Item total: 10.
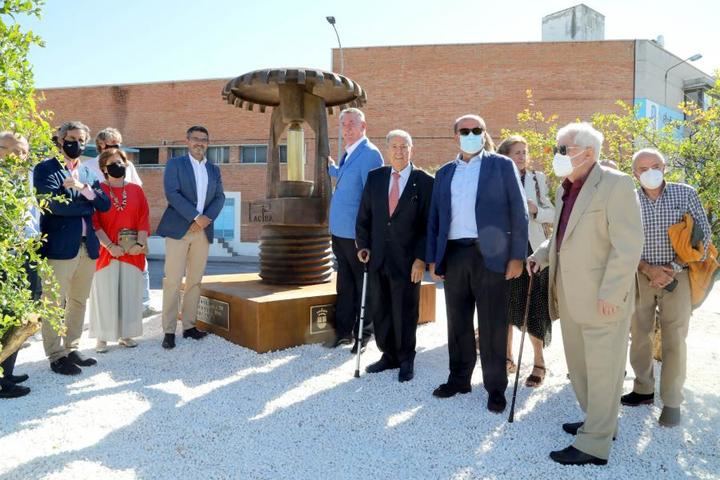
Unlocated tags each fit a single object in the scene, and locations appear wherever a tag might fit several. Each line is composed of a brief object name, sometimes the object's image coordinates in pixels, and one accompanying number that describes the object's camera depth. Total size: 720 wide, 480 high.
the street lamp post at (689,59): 21.17
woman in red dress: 4.61
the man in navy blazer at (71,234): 3.85
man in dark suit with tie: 3.99
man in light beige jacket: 2.62
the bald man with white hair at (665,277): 3.21
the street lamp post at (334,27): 19.97
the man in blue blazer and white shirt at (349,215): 4.63
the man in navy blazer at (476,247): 3.41
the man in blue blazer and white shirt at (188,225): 4.82
